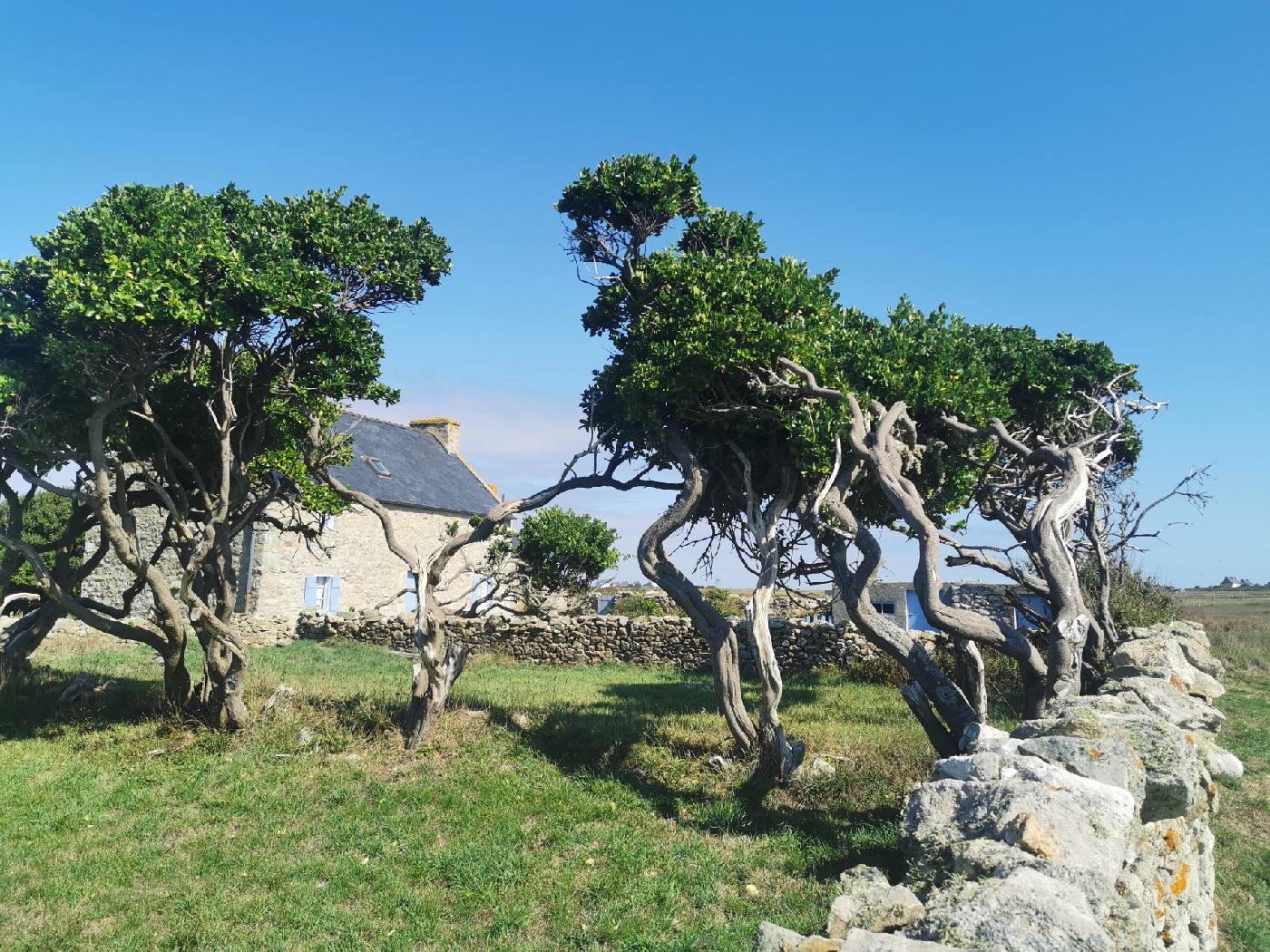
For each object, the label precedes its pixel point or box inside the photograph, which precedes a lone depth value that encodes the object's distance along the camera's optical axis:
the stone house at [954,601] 21.30
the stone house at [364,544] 23.83
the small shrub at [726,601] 25.78
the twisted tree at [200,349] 8.88
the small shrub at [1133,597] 17.03
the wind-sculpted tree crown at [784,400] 9.10
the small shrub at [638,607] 26.61
